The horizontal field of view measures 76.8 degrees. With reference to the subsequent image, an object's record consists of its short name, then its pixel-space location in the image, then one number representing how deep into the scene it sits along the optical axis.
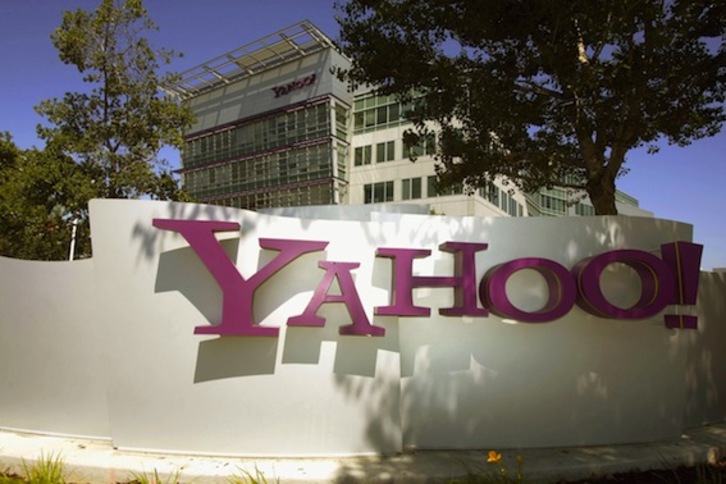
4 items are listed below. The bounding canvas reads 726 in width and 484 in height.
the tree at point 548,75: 9.07
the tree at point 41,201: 16.09
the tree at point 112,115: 16.88
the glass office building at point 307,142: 36.72
